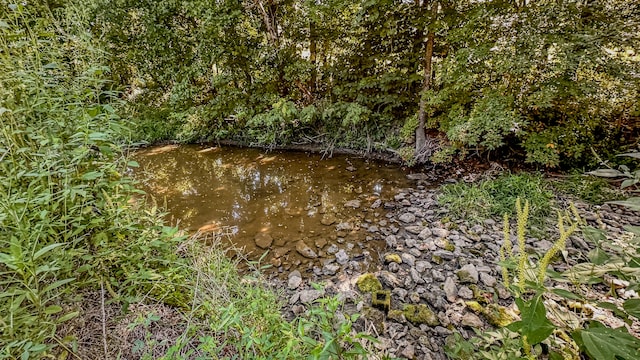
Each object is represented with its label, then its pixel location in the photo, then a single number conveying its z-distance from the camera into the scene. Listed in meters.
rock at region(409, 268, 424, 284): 2.52
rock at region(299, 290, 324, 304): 2.44
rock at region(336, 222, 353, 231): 3.54
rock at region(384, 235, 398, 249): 3.14
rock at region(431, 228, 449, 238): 3.09
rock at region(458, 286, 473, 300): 2.26
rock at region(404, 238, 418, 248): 3.04
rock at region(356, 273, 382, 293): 2.48
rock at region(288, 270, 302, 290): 2.70
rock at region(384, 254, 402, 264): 2.83
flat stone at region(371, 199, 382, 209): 3.94
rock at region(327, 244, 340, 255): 3.15
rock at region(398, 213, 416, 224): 3.51
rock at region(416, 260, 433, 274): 2.66
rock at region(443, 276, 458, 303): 2.29
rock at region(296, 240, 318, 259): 3.13
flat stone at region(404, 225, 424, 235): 3.26
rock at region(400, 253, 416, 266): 2.78
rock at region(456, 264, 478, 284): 2.40
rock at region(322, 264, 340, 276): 2.84
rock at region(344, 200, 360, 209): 4.00
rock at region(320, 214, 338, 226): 3.69
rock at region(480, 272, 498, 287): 2.34
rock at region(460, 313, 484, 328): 2.00
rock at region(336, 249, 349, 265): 2.98
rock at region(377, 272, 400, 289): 2.53
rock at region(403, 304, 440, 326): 2.11
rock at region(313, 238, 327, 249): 3.28
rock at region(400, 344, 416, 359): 1.85
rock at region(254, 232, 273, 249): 3.35
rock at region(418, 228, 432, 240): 3.13
